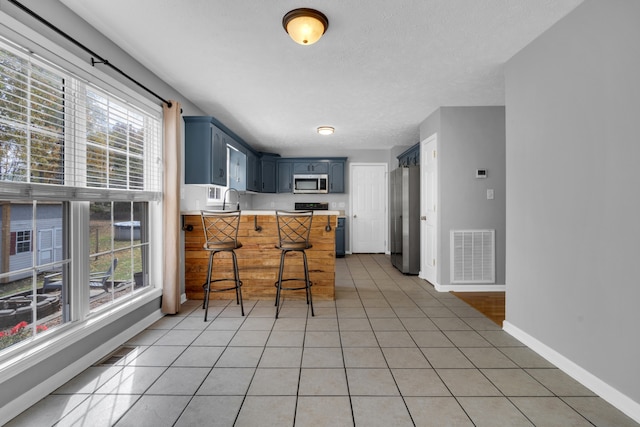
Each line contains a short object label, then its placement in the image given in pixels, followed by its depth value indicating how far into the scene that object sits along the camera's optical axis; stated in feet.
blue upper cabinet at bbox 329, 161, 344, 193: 20.88
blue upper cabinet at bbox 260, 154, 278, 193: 20.74
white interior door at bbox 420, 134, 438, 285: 12.75
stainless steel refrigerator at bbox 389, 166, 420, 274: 14.90
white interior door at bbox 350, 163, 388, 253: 21.39
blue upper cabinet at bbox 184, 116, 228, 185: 11.25
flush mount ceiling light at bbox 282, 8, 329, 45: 6.09
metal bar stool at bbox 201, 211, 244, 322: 9.70
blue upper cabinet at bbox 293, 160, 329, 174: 20.97
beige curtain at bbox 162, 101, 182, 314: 9.37
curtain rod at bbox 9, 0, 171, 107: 4.86
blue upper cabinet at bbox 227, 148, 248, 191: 14.74
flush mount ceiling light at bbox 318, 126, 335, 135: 15.19
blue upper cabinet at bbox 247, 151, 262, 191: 18.02
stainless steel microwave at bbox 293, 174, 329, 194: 20.75
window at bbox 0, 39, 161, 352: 5.05
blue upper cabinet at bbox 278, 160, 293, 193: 21.01
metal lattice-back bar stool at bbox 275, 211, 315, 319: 9.78
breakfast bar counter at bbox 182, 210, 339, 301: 11.05
